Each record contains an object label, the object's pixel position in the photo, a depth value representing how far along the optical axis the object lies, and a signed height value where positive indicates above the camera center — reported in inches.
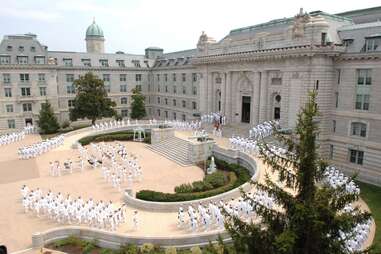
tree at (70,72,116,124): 2097.7 -115.4
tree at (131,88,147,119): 2549.2 -183.9
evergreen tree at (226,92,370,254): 312.7 -130.1
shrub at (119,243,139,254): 698.4 -384.4
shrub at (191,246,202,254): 692.1 -378.6
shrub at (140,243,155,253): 710.5 -381.6
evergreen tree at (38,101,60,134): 2127.2 -254.8
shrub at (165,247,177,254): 687.2 -375.1
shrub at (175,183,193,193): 1035.7 -357.3
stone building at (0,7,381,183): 1299.2 +32.5
